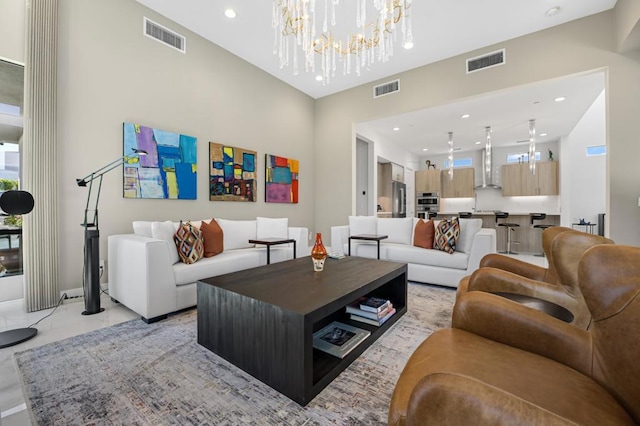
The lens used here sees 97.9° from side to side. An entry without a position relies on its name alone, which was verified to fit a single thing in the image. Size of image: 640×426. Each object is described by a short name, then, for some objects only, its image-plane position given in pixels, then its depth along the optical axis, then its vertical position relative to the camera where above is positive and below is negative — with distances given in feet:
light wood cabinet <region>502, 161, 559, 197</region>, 25.17 +2.86
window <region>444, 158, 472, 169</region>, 32.04 +5.58
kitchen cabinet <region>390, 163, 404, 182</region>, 27.48 +3.93
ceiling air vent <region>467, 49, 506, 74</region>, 14.01 +7.72
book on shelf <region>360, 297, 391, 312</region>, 7.10 -2.45
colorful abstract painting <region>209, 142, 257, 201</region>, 14.20 +2.08
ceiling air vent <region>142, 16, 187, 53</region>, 11.81 +7.86
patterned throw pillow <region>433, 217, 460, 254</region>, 12.00 -1.09
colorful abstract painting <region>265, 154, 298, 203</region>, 17.11 +2.06
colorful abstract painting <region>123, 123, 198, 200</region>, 11.21 +2.04
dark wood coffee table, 4.70 -2.07
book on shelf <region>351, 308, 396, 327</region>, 7.02 -2.80
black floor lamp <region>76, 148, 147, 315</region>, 8.68 -1.89
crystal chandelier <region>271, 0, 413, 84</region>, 9.27 +6.93
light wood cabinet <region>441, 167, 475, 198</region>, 29.77 +2.94
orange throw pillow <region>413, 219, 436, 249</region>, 12.82 -1.09
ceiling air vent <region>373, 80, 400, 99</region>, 17.11 +7.69
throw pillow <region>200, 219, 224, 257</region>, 10.90 -1.06
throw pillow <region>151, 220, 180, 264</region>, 9.68 -0.77
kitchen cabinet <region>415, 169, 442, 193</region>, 31.10 +3.38
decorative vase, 7.81 -1.23
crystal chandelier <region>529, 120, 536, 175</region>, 21.40 +5.18
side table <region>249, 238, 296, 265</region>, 11.41 -1.26
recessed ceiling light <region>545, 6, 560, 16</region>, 11.59 +8.38
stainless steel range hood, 28.60 +3.04
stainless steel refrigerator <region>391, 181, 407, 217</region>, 27.37 +1.16
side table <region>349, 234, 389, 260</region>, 13.05 -1.28
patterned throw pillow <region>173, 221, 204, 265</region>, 9.73 -1.13
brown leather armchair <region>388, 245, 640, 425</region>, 2.29 -1.70
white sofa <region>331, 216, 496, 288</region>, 11.32 -1.78
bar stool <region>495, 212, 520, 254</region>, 22.13 -1.39
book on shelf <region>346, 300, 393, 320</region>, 7.05 -2.62
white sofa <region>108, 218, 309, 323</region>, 7.98 -1.89
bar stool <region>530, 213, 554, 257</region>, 21.24 -0.63
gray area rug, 4.42 -3.22
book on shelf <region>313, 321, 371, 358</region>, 5.79 -2.85
